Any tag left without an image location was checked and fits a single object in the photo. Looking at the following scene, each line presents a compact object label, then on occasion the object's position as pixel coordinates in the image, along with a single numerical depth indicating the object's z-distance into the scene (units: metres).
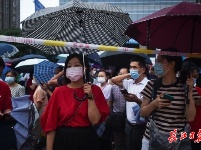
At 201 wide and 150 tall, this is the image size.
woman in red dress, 3.75
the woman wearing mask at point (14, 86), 7.54
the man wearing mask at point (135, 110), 5.37
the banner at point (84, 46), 3.40
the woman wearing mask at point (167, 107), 3.68
